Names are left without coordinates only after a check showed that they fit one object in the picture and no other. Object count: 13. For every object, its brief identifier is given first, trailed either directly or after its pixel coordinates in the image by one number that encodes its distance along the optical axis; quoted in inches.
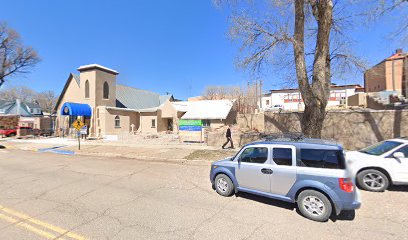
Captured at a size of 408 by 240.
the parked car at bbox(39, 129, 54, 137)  1128.8
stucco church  997.8
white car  220.7
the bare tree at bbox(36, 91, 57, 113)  2945.4
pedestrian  536.0
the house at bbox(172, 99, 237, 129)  1035.3
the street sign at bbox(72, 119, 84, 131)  624.7
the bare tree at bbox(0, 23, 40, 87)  1189.7
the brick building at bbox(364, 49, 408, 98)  1305.4
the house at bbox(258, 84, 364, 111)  1960.5
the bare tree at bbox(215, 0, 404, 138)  317.4
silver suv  156.6
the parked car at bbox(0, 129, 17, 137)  1190.3
